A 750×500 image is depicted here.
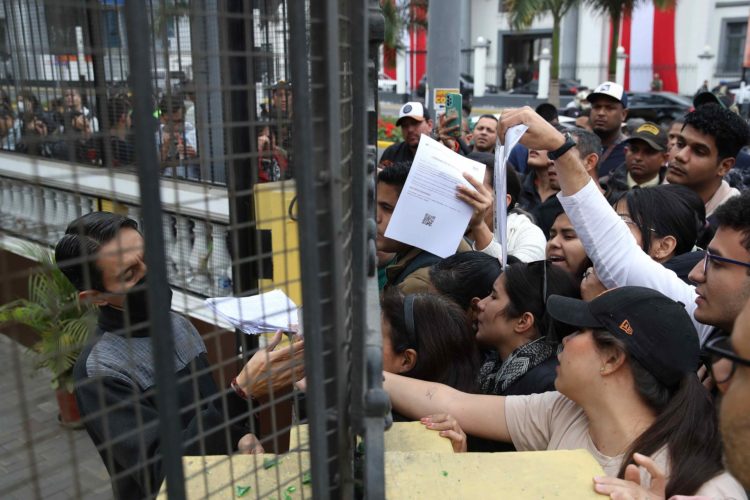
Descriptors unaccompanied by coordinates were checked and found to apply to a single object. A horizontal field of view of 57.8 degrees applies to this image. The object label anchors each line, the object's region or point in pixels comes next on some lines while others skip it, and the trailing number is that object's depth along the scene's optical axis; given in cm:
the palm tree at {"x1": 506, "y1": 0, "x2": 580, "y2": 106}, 1708
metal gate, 93
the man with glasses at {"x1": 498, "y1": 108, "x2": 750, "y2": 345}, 201
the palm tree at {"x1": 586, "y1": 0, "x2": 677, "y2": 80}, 1570
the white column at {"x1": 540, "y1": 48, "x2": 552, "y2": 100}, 2894
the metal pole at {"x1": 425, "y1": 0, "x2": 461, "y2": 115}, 612
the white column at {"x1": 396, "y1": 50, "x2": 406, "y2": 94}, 3359
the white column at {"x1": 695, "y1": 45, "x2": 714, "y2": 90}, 2920
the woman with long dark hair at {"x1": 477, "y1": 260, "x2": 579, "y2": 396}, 236
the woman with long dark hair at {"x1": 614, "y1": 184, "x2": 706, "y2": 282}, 274
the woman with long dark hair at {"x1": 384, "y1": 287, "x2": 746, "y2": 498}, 162
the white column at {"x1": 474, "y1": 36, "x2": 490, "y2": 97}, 3161
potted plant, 305
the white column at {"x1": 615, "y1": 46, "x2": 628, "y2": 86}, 2939
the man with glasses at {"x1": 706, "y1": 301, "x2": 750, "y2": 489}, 144
